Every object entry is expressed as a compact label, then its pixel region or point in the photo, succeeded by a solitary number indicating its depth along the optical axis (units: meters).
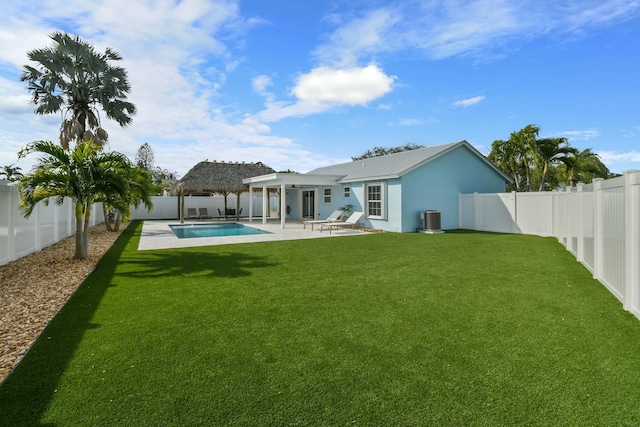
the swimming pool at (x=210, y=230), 16.44
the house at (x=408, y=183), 16.25
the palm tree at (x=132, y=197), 9.08
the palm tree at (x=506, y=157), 25.80
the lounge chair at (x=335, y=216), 17.97
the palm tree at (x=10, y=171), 39.17
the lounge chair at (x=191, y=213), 26.73
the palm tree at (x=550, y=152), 23.45
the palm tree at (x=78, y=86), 17.20
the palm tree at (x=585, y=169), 26.98
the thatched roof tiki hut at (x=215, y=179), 23.52
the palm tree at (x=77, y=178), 7.85
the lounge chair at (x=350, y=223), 16.70
